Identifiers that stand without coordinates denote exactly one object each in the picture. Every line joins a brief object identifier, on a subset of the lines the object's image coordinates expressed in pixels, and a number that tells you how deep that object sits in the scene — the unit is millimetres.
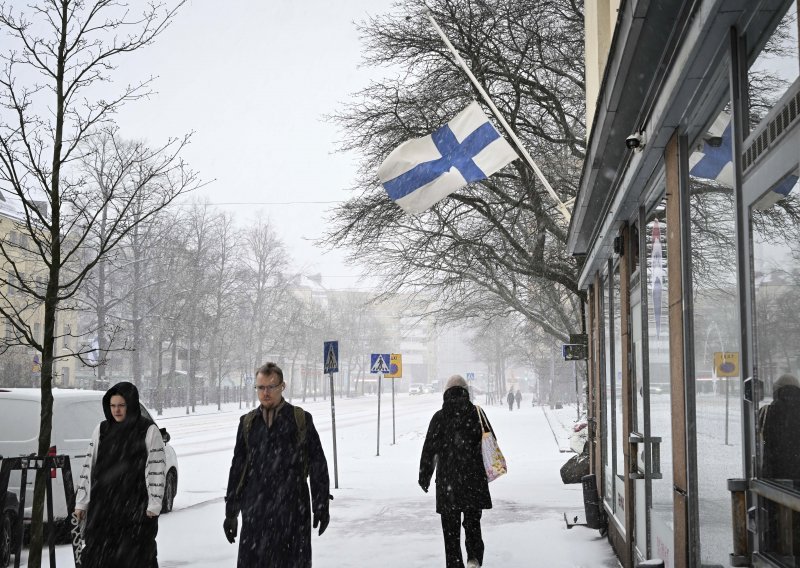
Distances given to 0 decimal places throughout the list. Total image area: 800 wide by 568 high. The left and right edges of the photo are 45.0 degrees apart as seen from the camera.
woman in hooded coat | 6848
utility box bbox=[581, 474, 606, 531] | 10875
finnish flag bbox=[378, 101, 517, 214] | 11711
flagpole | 11703
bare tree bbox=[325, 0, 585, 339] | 18984
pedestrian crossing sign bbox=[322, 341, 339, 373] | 18797
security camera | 5980
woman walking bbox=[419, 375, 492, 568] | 8406
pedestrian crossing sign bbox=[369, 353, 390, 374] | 25703
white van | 10711
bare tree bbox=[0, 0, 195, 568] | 7711
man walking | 6398
